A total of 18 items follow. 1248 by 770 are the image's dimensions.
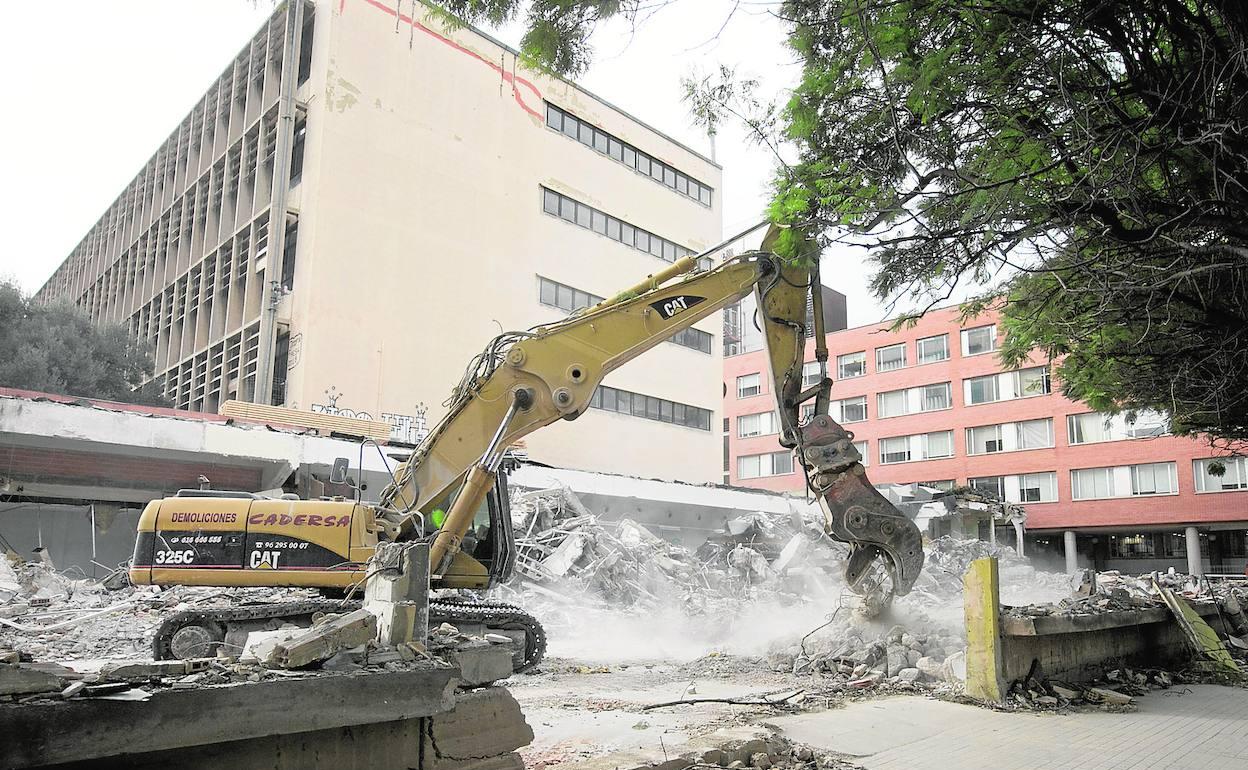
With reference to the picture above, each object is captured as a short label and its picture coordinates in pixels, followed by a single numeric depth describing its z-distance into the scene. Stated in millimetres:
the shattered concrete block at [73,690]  3564
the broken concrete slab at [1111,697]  8984
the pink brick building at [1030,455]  40250
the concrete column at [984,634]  8836
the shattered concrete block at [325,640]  4508
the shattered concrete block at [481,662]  5512
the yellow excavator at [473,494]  9039
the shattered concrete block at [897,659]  10100
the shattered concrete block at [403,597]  5281
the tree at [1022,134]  6047
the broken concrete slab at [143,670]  3848
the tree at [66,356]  31359
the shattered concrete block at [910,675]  9781
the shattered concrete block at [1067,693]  9078
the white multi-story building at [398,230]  25422
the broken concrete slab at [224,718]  3394
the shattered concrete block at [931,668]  9805
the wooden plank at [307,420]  21250
